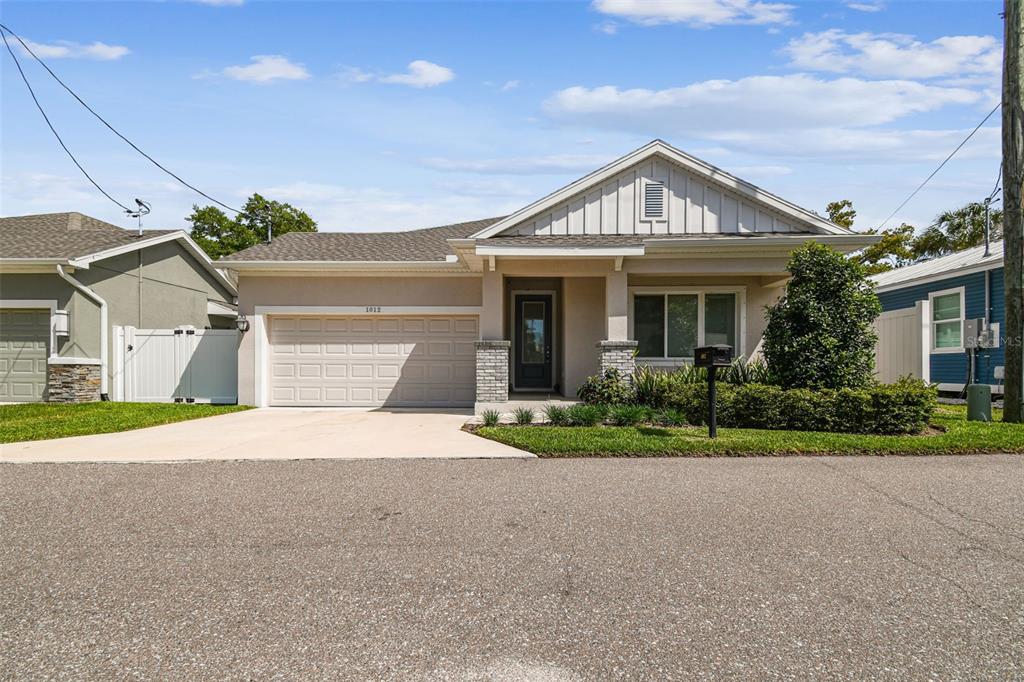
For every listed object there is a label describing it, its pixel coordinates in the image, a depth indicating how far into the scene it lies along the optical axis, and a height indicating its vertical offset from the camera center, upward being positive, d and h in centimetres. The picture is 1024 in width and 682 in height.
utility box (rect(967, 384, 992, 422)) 1028 -103
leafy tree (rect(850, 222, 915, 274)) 2962 +458
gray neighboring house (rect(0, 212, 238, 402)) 1400 +77
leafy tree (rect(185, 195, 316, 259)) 3500 +679
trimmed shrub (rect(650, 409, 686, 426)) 971 -122
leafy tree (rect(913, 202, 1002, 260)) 3008 +560
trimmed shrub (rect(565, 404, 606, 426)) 988 -121
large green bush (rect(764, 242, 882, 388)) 977 +25
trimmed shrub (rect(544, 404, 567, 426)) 1002 -122
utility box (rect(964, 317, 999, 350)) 1209 +17
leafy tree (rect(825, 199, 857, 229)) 2880 +620
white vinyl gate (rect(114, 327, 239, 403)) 1487 -64
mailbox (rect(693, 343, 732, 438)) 851 -28
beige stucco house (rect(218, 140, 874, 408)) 1232 +111
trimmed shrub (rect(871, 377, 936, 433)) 874 -96
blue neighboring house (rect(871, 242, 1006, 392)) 1473 +114
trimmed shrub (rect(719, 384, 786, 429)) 934 -101
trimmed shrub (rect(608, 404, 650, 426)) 991 -121
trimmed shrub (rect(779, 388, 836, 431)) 909 -102
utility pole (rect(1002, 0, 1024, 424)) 988 +232
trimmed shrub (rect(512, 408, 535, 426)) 1021 -126
